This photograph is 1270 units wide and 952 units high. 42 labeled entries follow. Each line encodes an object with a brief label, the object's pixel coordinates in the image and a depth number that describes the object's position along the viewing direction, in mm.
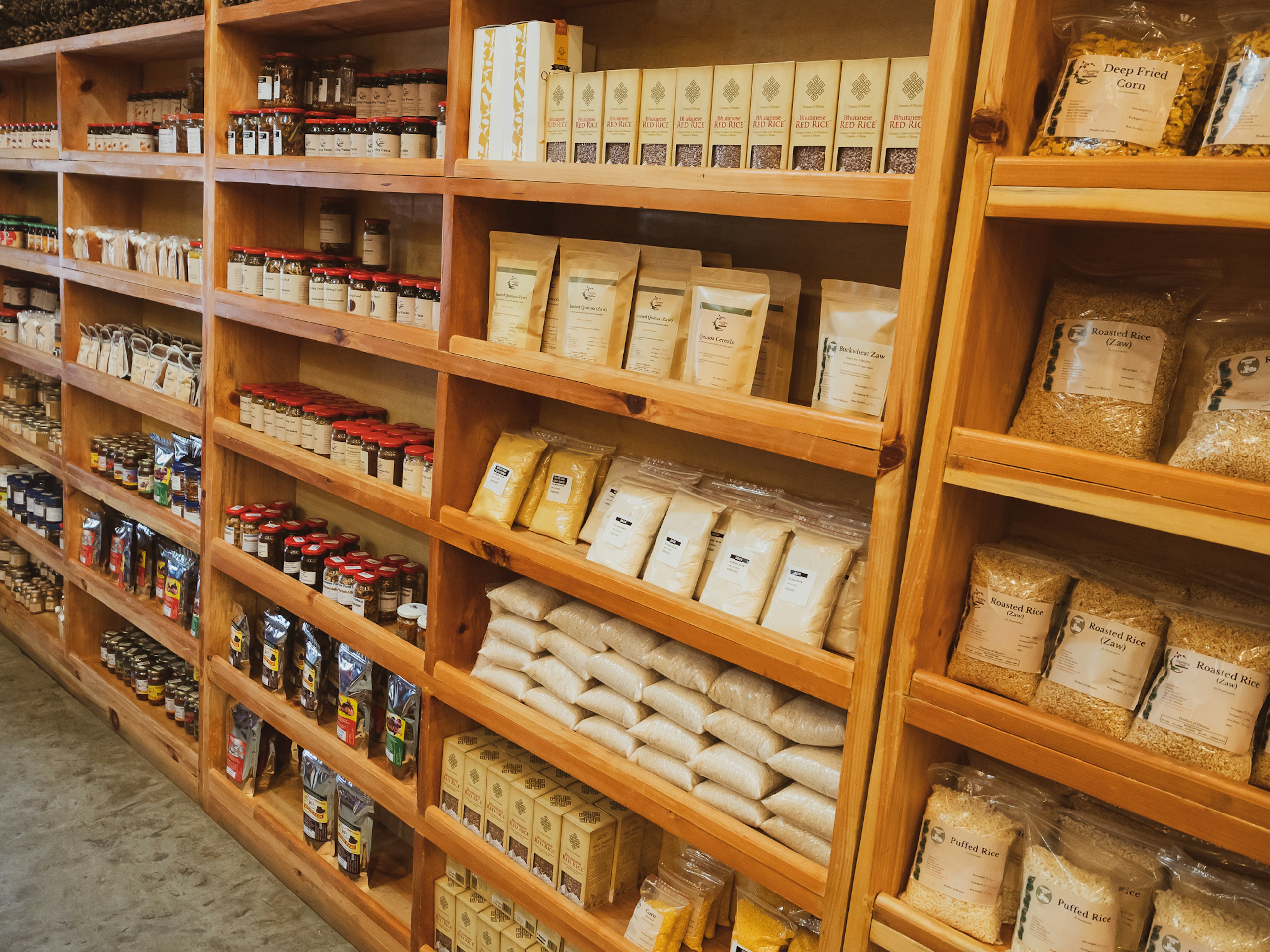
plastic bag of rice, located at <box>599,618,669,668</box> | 1717
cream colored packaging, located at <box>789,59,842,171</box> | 1340
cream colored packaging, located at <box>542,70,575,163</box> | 1649
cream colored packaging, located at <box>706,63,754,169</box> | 1425
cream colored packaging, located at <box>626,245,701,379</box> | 1616
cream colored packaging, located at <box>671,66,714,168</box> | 1465
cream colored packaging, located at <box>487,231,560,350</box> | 1779
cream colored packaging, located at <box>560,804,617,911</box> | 1795
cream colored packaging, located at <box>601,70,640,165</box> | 1553
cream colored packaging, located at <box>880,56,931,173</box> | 1266
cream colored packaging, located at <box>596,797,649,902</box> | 1849
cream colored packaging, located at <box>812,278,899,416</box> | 1354
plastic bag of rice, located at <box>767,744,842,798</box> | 1438
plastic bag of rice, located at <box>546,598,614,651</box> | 1789
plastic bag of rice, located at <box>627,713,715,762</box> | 1622
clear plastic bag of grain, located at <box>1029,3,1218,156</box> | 1104
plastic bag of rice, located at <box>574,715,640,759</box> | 1708
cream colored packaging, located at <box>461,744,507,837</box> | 1984
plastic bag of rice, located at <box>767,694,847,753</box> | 1465
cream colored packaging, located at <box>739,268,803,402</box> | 1550
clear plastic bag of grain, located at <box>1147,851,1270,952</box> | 1108
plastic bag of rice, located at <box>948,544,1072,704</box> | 1262
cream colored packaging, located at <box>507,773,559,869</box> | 1889
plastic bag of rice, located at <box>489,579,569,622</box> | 1879
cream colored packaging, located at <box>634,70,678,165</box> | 1509
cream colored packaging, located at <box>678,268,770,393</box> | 1493
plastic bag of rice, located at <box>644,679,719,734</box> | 1621
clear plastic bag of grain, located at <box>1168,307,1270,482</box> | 1083
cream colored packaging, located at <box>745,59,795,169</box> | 1384
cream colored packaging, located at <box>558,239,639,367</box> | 1669
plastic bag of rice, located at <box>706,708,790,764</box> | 1528
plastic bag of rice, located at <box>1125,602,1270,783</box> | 1090
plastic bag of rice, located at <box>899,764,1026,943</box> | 1289
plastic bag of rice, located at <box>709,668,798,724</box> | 1550
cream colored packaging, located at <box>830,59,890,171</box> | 1300
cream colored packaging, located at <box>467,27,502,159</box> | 1761
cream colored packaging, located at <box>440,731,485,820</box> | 2027
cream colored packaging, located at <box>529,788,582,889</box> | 1846
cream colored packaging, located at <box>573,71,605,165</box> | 1601
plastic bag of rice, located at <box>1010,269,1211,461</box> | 1200
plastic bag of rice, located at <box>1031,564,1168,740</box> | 1180
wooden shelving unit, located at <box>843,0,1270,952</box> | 1033
